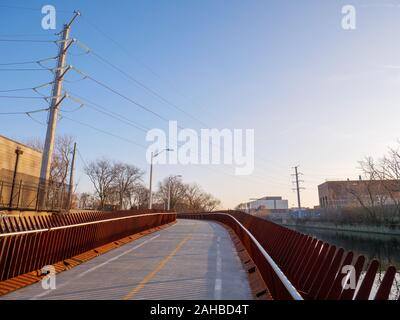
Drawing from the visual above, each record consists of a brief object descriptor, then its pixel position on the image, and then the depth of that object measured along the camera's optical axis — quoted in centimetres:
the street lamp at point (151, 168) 3641
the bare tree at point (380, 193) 4928
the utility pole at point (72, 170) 3759
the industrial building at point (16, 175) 2001
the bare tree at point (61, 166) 6806
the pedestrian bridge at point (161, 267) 484
